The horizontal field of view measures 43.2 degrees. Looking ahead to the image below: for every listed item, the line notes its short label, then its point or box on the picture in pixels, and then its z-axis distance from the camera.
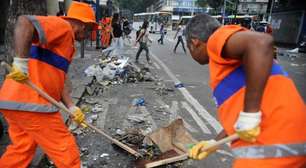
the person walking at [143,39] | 14.40
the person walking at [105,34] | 19.61
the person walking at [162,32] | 27.17
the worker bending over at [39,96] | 2.75
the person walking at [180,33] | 20.16
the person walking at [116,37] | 15.35
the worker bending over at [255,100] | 1.79
